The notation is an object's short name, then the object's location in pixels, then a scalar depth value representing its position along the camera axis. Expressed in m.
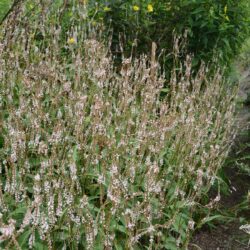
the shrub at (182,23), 5.28
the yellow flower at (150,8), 5.32
